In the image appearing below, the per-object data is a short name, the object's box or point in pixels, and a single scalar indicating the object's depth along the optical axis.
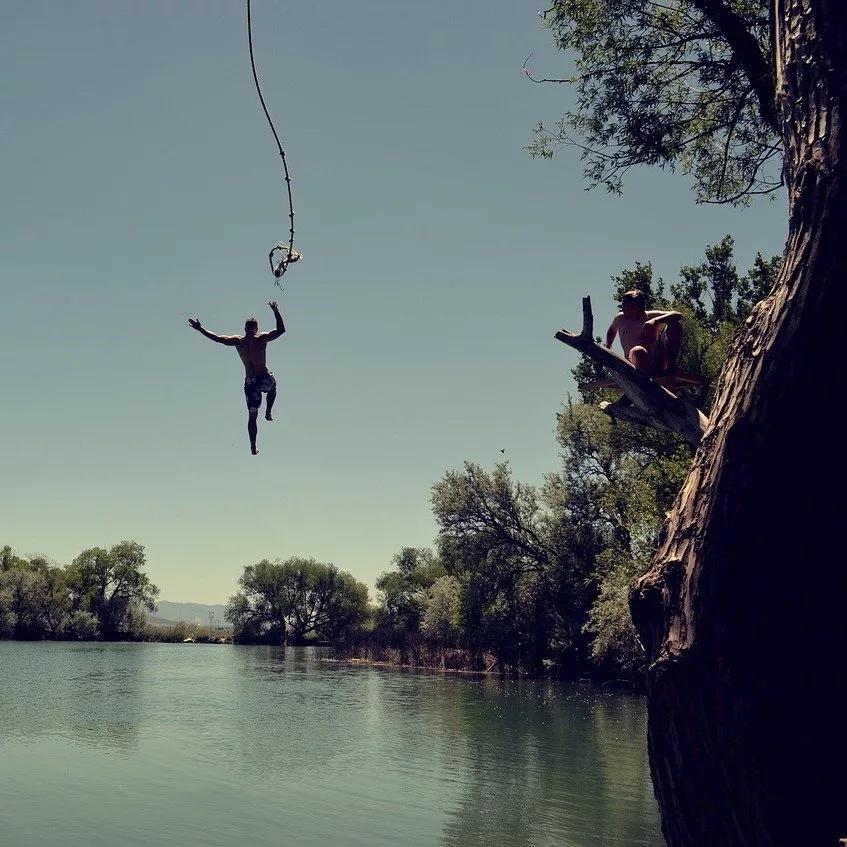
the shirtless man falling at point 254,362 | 8.31
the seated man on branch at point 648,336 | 6.75
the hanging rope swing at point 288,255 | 7.55
